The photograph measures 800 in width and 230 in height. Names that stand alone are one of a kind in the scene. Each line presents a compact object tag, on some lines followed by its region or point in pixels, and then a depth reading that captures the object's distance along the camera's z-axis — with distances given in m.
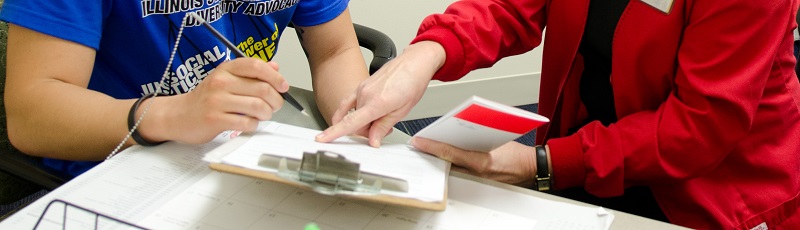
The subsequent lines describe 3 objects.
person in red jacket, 0.82
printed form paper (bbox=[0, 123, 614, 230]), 0.66
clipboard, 0.59
